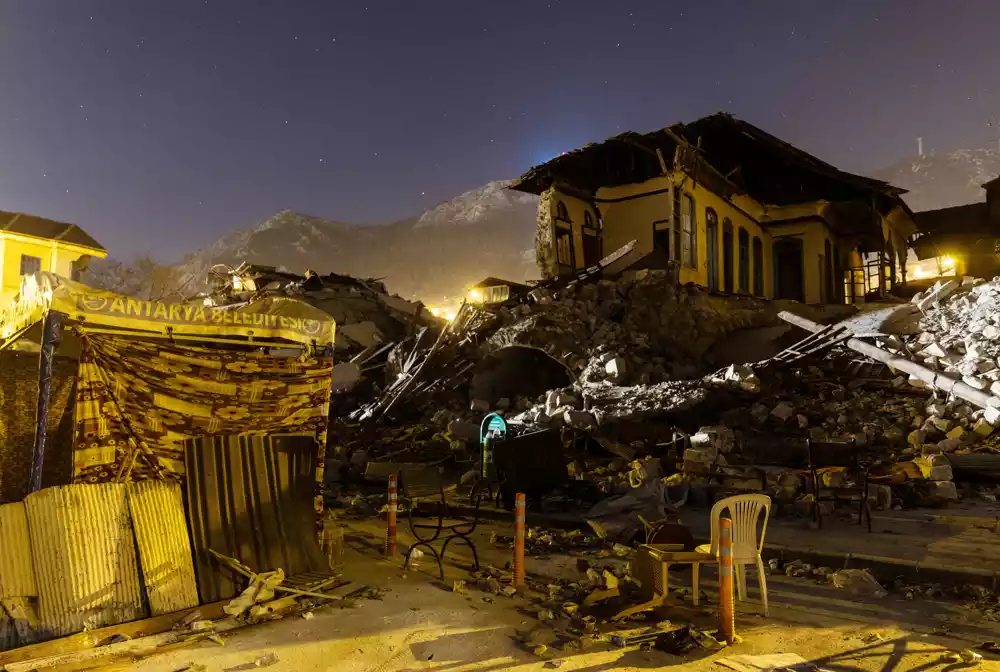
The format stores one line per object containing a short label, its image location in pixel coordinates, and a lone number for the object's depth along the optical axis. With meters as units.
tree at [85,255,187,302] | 58.03
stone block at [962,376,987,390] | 13.77
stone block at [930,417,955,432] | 13.26
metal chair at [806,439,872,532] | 9.62
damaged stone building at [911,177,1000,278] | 34.16
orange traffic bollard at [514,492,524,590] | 6.81
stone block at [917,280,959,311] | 18.53
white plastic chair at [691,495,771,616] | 5.73
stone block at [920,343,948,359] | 15.53
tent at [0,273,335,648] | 5.38
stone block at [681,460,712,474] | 11.36
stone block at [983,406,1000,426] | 12.72
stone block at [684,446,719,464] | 11.60
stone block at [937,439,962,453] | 12.29
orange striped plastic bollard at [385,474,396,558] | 7.99
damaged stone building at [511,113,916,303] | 22.12
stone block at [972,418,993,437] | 12.60
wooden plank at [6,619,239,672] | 4.77
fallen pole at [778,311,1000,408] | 13.52
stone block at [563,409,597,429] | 14.91
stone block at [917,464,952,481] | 10.77
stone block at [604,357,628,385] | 16.89
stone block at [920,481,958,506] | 10.18
